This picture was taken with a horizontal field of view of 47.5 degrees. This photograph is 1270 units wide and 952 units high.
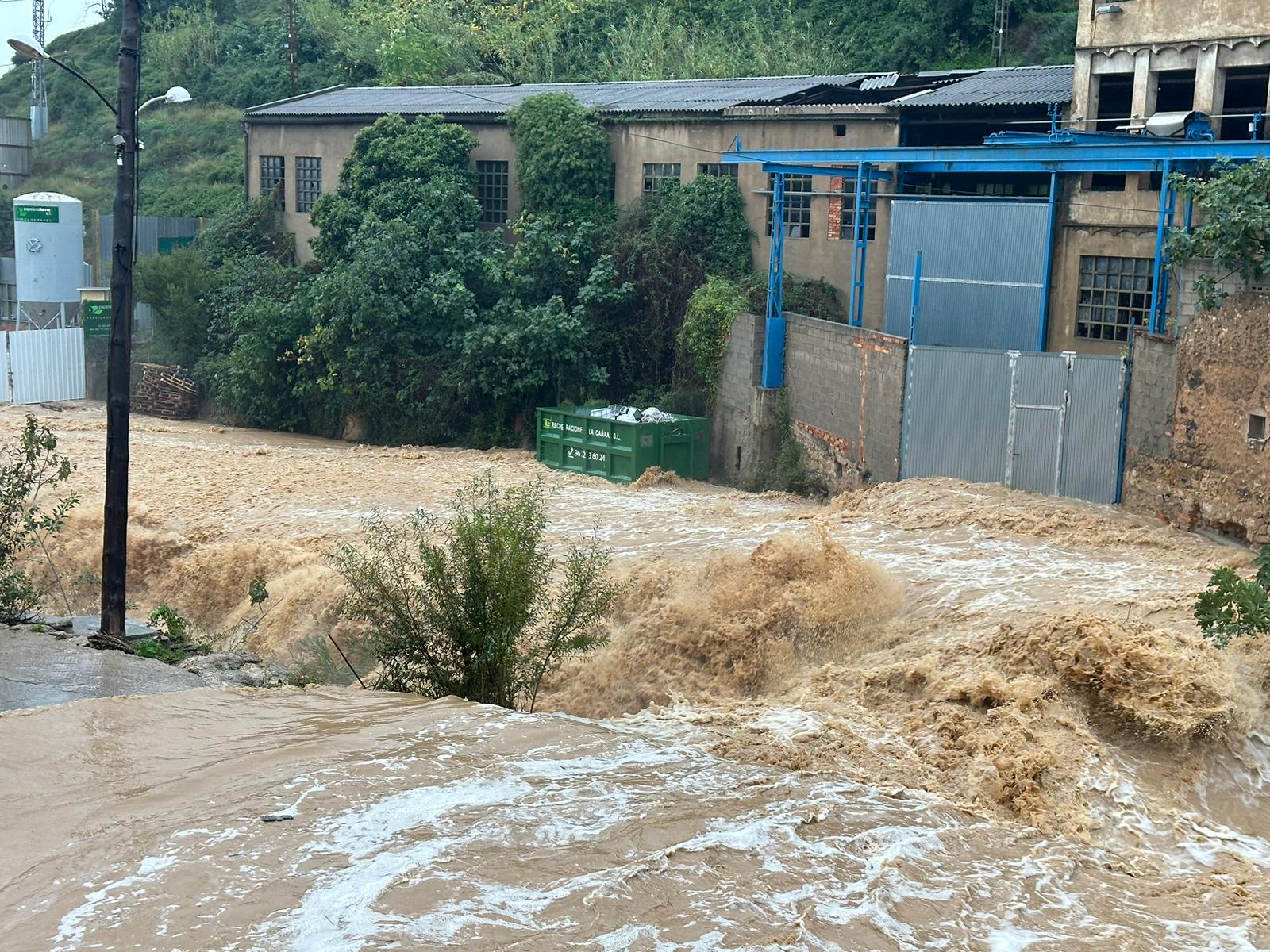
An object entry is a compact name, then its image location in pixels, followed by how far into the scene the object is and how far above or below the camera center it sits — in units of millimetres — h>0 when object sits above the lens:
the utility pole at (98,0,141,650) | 15305 -503
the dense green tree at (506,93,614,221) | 33875 +3943
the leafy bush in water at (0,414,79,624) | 17516 -2583
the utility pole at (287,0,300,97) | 52281 +9640
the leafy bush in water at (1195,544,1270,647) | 14164 -2502
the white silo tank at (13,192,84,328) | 39844 +1395
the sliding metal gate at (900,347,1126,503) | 21062 -1104
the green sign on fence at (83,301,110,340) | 38938 -307
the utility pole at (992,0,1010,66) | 43438 +9490
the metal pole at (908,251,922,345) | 25891 +714
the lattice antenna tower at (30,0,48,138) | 61844 +8835
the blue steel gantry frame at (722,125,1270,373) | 21891 +3090
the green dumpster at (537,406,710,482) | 27938 -2269
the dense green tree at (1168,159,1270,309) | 18656 +1611
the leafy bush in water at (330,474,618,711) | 14555 -2877
